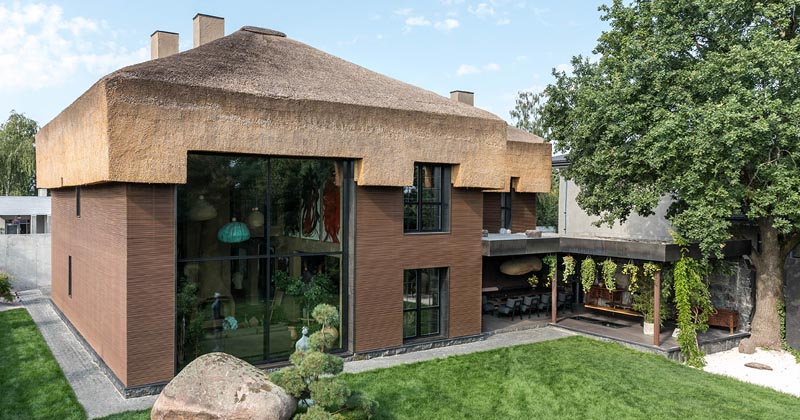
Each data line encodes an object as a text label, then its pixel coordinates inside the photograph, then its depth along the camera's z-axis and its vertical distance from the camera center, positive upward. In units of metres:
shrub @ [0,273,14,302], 17.69 -3.09
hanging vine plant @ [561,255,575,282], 14.97 -1.75
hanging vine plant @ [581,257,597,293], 14.48 -1.87
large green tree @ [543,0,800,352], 11.64 +1.82
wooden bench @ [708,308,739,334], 15.04 -3.24
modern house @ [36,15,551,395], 9.52 -0.12
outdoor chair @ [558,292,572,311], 17.36 -3.23
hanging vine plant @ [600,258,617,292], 13.83 -1.79
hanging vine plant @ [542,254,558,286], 15.30 -1.72
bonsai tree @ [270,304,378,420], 7.14 -2.47
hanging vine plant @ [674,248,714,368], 12.99 -2.36
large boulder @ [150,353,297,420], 7.14 -2.64
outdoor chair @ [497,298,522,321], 16.50 -3.24
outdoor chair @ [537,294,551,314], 17.12 -3.22
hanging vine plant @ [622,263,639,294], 13.64 -1.84
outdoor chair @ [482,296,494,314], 17.17 -3.36
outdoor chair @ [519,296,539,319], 16.83 -3.20
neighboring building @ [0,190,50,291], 20.14 -2.41
